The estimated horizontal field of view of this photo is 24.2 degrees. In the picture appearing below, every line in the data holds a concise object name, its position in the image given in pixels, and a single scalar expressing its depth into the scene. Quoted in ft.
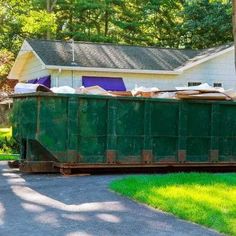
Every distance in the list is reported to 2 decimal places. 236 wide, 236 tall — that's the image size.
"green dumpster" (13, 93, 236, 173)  38.27
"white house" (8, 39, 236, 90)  73.67
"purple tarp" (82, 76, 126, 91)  73.51
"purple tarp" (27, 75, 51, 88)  73.36
